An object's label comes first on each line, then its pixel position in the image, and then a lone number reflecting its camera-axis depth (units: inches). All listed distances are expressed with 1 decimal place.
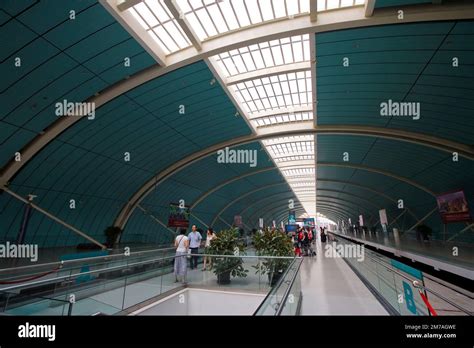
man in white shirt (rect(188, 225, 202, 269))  474.0
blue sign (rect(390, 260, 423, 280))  196.7
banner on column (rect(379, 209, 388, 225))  973.8
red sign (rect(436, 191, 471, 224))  713.6
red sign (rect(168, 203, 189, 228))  867.2
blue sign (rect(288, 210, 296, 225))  1599.4
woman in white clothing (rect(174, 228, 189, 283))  392.2
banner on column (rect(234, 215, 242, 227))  1442.8
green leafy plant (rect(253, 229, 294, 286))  427.8
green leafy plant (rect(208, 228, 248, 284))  397.7
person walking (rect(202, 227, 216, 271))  401.4
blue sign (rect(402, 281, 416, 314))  214.9
